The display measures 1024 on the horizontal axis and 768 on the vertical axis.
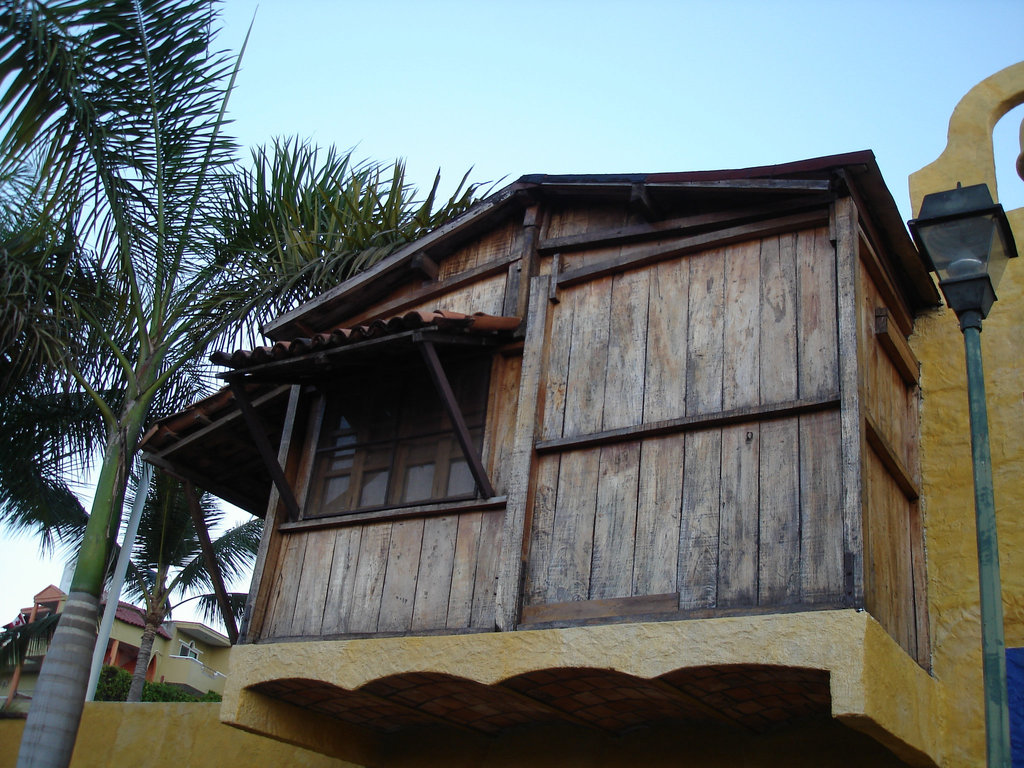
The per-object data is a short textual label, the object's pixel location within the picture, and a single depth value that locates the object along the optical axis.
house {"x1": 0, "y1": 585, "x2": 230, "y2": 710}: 28.24
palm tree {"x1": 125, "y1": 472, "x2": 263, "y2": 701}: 17.36
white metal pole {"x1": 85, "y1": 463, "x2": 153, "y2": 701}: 13.78
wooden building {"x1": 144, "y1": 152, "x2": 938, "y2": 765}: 5.96
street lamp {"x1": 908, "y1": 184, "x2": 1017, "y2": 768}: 4.75
